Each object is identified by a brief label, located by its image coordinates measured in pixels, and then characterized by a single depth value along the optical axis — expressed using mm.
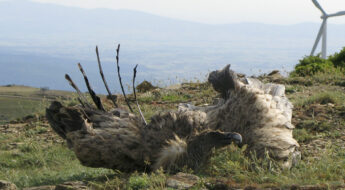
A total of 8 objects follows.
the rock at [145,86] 29283
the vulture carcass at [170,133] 10906
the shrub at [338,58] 38150
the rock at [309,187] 8531
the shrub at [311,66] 32112
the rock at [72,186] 9617
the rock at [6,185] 9749
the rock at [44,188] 10297
